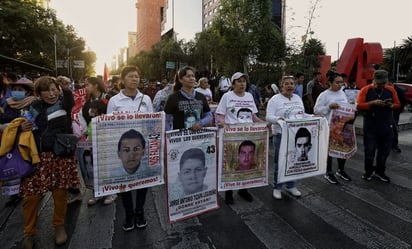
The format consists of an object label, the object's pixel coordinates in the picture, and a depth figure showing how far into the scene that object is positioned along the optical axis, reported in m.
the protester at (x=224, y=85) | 14.37
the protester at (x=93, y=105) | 4.16
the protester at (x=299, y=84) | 9.86
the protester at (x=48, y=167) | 3.15
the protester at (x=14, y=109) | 3.78
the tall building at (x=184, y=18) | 86.33
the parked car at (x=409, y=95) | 14.46
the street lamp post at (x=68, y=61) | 40.79
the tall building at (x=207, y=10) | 78.94
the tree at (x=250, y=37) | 15.66
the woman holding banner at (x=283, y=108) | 4.43
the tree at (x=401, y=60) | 49.34
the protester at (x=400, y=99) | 7.76
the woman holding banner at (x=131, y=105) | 3.55
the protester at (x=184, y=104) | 3.82
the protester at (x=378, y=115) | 5.23
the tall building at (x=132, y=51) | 184.93
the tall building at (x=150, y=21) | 144.00
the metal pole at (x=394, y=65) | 48.34
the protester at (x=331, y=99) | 5.21
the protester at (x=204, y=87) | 8.81
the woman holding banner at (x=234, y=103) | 4.39
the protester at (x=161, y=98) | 6.98
